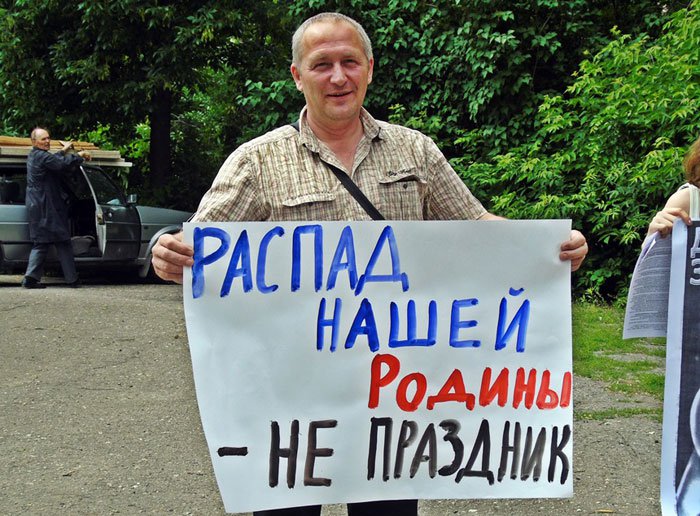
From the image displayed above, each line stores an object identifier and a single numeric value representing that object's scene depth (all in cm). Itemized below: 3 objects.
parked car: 1309
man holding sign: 273
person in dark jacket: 1224
